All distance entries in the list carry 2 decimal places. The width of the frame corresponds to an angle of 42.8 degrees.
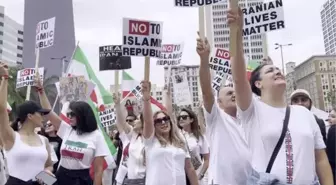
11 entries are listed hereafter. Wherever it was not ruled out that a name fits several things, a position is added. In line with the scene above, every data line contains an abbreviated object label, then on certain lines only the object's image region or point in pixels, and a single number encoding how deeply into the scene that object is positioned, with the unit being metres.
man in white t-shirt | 3.65
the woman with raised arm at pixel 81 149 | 4.85
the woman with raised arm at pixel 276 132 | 2.91
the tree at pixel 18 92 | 32.97
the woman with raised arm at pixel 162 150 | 4.65
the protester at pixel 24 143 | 4.35
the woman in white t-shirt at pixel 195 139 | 6.33
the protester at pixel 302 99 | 5.07
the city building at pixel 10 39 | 103.19
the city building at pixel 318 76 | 83.12
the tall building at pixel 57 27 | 54.84
